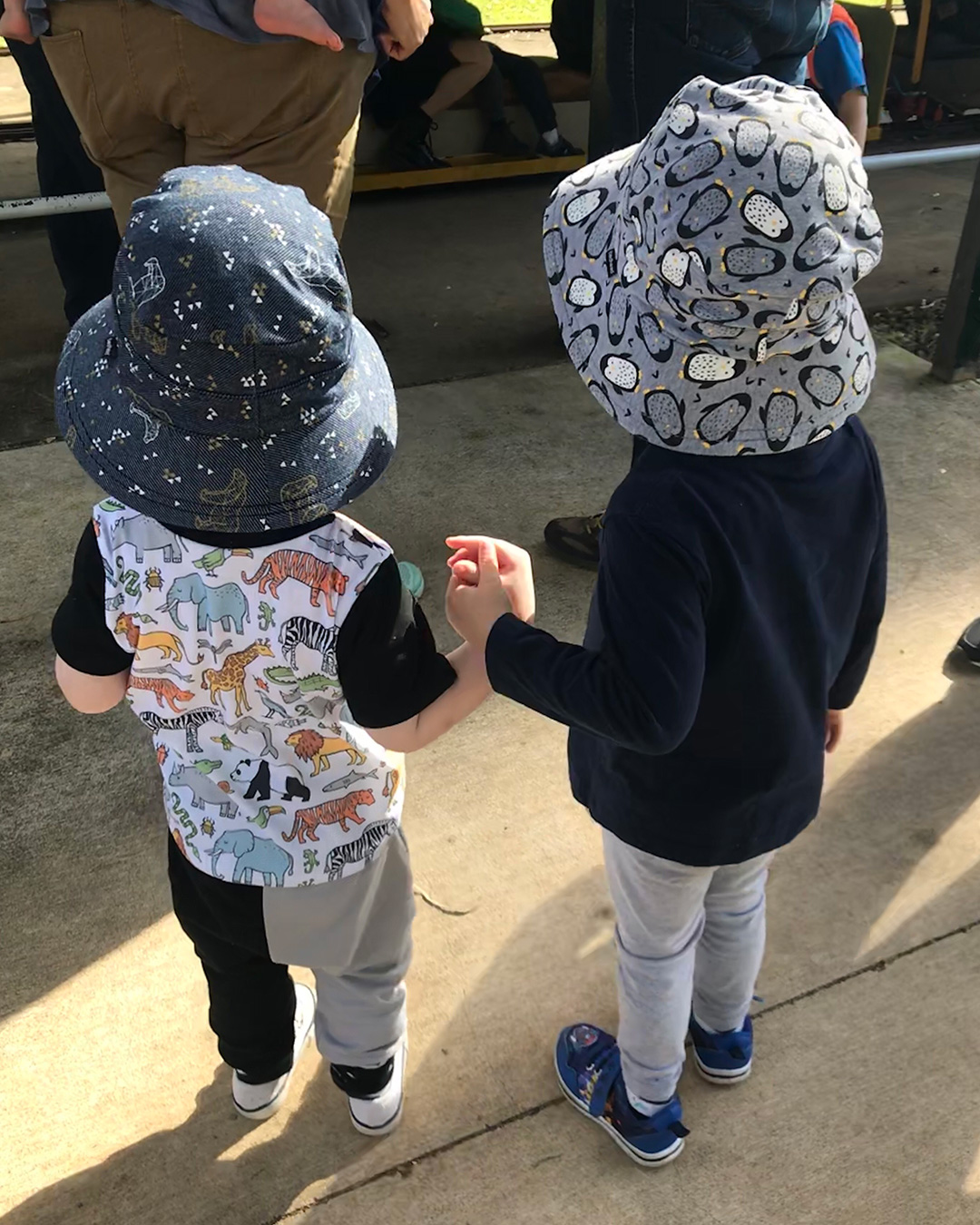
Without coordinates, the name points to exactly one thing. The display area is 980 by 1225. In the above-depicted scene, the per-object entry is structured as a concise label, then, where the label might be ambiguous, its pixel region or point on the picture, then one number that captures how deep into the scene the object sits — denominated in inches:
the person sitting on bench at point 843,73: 129.1
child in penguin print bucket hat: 43.9
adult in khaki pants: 97.9
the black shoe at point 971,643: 111.7
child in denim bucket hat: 43.8
